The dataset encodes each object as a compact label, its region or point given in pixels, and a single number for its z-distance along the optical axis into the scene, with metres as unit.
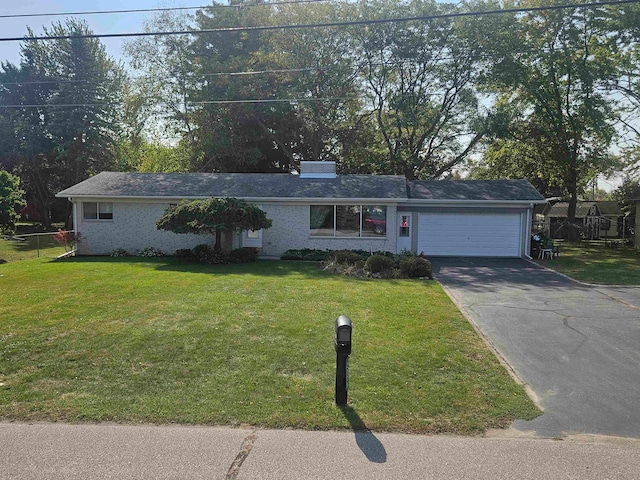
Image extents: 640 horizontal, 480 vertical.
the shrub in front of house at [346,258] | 15.18
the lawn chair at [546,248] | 19.56
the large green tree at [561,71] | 24.53
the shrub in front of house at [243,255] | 16.87
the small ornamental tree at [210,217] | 15.80
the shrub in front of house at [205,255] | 16.53
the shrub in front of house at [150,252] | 18.94
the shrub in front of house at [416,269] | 13.78
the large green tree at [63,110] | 34.03
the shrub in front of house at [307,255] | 17.86
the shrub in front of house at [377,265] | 14.08
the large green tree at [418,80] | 26.16
